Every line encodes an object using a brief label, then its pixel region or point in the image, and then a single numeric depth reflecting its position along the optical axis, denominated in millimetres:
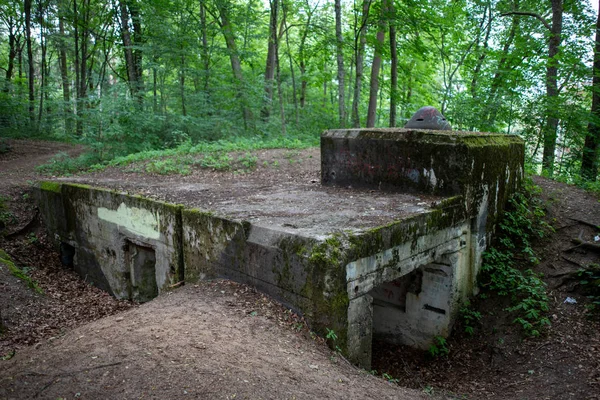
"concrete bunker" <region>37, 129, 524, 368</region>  4445
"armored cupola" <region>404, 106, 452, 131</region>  7656
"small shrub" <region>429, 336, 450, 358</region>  6004
